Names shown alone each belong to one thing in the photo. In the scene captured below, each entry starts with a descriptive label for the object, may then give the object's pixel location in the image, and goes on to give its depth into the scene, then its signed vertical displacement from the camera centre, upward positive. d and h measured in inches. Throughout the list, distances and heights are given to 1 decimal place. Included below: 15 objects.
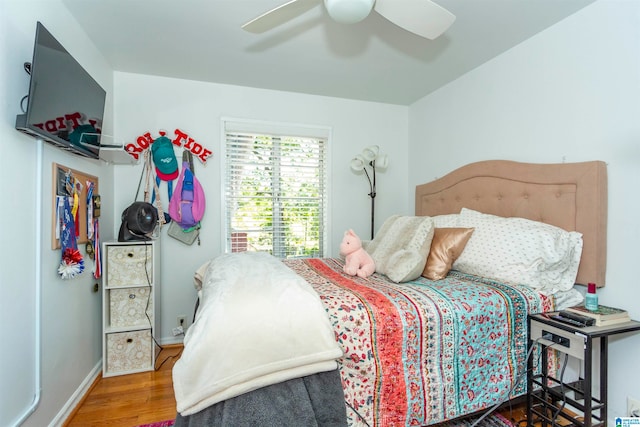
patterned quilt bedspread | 52.9 -24.4
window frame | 119.1 +32.5
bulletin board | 66.1 +5.4
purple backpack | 109.9 +4.5
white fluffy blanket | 43.1 -19.1
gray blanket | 44.0 -28.6
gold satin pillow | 77.0 -9.5
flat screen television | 52.9 +22.4
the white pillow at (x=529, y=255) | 69.0 -9.5
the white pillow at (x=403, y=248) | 74.3 -9.4
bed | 45.1 -17.8
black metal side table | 54.5 -29.6
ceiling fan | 57.6 +39.8
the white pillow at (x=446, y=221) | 90.3 -2.2
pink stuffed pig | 80.3 -11.9
